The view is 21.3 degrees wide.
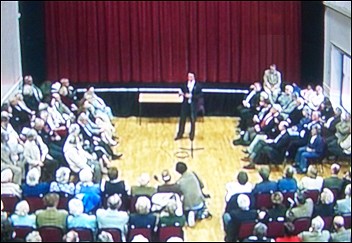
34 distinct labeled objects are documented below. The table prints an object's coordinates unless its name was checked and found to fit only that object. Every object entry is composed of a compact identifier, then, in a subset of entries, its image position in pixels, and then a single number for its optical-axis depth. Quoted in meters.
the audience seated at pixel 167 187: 12.58
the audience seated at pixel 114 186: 12.59
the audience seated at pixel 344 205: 11.83
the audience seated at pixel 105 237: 10.98
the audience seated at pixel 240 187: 12.64
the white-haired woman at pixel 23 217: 11.32
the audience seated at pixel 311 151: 15.02
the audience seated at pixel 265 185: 12.61
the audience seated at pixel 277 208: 11.63
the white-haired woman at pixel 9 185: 12.42
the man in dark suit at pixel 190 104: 17.73
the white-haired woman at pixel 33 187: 12.43
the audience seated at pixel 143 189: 12.53
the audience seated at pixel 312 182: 12.71
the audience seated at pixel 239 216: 11.67
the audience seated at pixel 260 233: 10.72
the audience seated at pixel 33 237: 10.82
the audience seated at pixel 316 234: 10.80
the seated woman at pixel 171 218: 11.58
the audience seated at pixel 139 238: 11.05
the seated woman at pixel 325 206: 11.70
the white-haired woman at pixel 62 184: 12.41
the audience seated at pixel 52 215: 11.37
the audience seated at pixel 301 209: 11.62
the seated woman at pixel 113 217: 11.45
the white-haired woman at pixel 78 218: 11.35
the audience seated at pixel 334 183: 12.56
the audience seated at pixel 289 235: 11.02
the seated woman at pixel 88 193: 12.23
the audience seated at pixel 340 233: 10.88
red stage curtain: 20.75
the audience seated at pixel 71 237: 10.62
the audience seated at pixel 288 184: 12.67
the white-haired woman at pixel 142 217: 11.52
